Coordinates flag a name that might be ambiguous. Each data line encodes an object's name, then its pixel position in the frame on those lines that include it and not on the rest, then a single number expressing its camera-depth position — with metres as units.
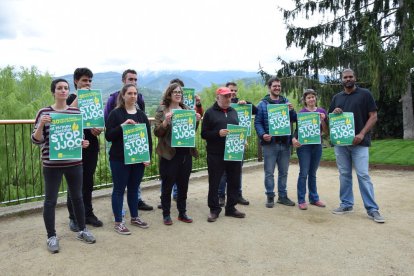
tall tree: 16.25
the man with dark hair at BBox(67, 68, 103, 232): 4.78
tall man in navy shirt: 5.44
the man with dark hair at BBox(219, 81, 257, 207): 6.29
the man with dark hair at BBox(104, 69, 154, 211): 5.22
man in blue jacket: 6.00
